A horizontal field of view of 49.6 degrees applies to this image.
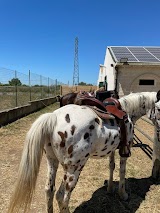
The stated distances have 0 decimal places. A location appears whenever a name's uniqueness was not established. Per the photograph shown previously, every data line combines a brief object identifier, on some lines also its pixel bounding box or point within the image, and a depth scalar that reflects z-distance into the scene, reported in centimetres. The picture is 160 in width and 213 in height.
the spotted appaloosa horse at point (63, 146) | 181
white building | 1022
